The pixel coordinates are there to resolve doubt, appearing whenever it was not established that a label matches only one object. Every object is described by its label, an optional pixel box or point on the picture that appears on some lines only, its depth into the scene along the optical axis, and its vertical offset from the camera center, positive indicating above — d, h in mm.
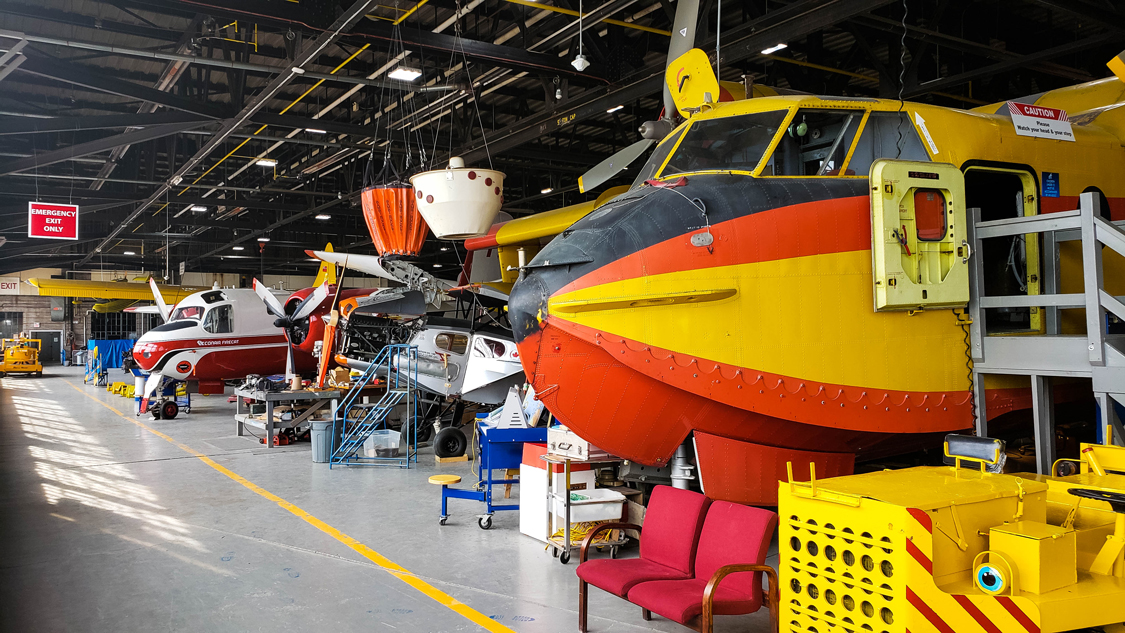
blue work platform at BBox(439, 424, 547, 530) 7598 -1190
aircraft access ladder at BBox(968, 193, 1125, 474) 4438 +35
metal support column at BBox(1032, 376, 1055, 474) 4832 -534
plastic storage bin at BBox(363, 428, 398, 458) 11836 -1519
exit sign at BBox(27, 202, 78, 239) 14820 +2663
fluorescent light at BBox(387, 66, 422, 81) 10789 +4064
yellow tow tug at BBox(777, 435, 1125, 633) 2750 -837
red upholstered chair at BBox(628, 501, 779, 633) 3869 -1298
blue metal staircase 11555 -927
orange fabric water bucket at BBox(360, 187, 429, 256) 8539 +1519
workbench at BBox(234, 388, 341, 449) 13311 -1049
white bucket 7457 +1549
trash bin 11606 -1441
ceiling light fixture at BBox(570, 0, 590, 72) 8367 +3252
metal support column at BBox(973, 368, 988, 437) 5154 -373
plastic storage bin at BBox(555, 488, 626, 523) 6340 -1386
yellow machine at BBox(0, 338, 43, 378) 34844 -412
